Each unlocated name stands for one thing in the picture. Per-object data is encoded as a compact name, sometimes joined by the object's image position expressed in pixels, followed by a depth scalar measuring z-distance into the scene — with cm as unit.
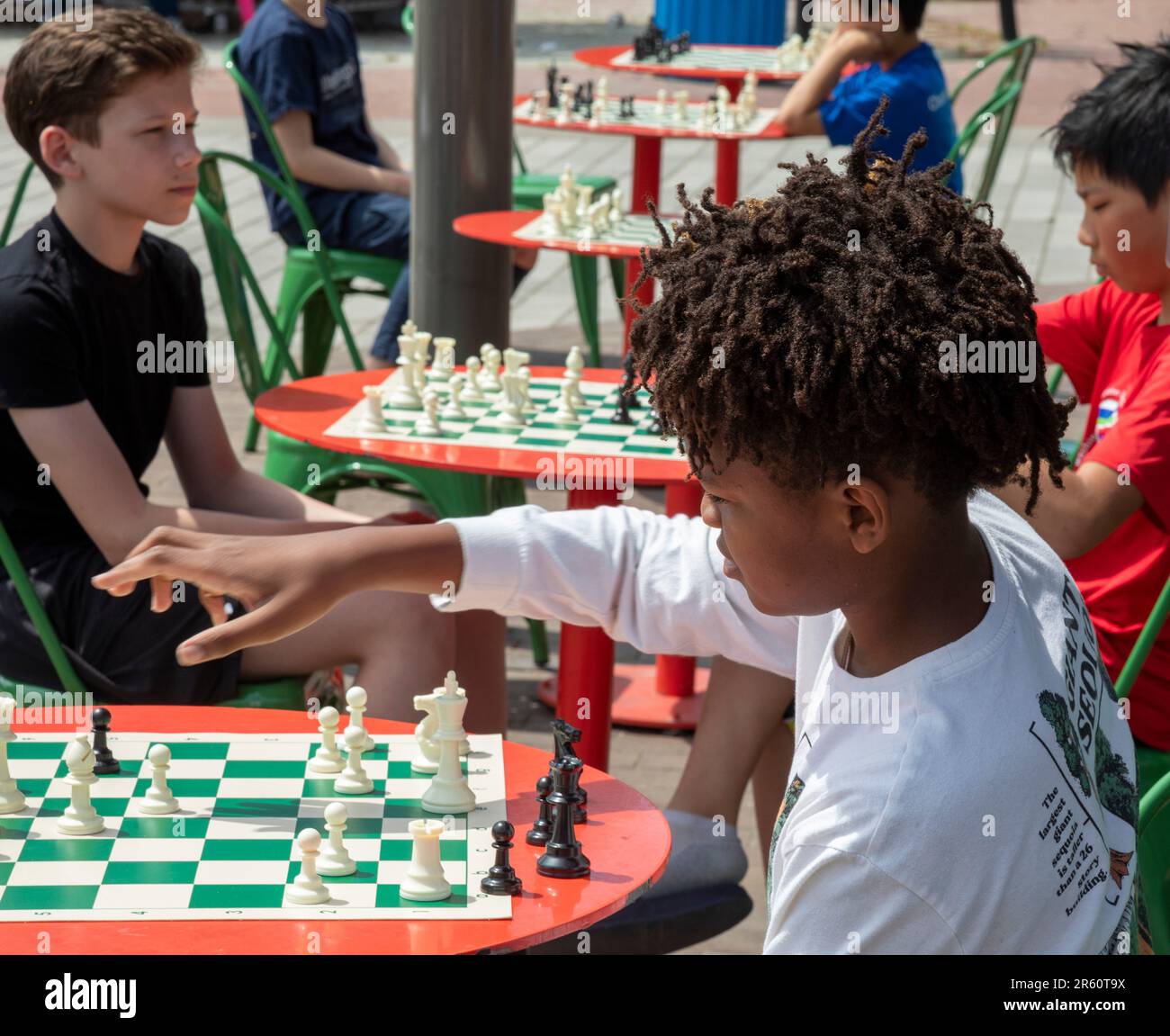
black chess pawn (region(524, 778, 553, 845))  181
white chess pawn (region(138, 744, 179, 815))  188
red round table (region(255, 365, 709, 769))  304
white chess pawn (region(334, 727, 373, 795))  195
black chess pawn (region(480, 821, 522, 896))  171
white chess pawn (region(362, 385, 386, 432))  326
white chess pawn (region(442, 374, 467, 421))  336
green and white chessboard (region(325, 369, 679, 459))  320
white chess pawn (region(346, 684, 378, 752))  210
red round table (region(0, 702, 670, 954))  159
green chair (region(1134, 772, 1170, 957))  239
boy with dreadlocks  142
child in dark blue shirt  561
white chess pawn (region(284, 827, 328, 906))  168
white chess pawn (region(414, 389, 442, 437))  324
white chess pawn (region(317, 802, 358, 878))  173
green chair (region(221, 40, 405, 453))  568
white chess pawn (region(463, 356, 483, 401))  347
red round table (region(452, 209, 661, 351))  440
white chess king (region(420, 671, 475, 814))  191
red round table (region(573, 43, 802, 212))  709
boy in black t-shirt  288
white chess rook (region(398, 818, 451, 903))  169
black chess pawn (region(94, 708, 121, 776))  198
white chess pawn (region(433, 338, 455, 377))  357
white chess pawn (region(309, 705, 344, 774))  200
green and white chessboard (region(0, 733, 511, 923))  168
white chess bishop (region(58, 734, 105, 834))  184
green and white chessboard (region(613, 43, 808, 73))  754
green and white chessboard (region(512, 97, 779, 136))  633
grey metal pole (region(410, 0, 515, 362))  443
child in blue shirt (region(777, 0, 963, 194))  553
